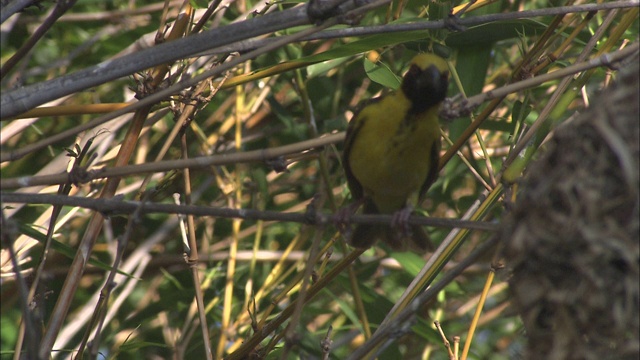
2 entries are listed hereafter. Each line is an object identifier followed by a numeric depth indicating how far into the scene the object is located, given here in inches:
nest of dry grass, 228.3
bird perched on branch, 236.4
